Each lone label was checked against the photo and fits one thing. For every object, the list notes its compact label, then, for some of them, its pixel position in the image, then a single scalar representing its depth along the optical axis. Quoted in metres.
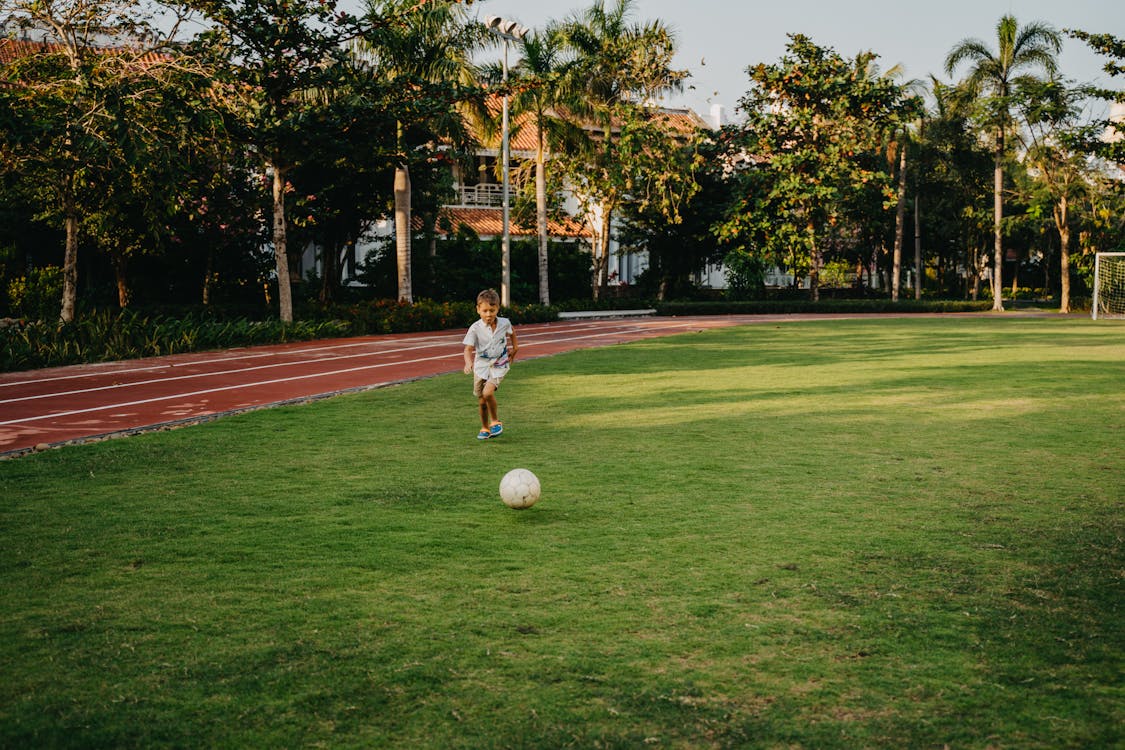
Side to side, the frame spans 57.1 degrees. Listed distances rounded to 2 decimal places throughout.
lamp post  30.22
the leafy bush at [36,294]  24.98
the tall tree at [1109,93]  38.25
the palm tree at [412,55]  25.66
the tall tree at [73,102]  16.31
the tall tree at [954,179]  48.91
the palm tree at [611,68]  36.09
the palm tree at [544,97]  33.66
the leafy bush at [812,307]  41.28
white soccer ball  6.37
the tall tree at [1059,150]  41.12
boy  9.51
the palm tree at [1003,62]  42.19
